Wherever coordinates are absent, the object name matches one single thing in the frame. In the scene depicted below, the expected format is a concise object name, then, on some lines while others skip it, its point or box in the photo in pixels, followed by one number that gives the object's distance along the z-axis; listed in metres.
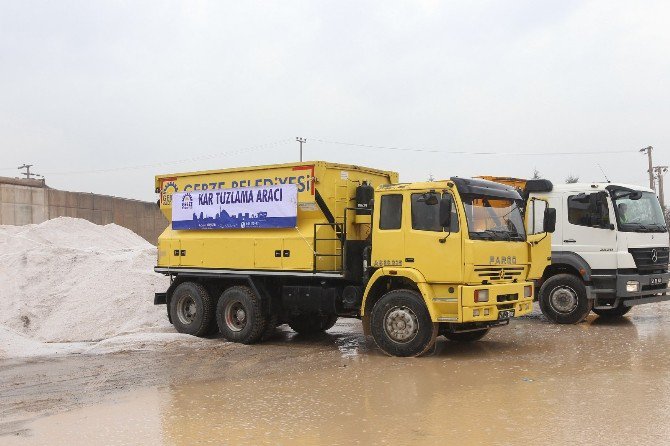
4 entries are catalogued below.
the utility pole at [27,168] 62.62
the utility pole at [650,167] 50.56
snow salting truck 10.14
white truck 13.73
